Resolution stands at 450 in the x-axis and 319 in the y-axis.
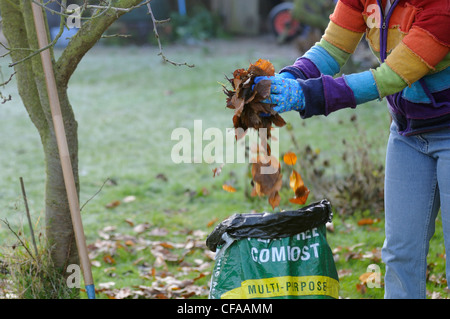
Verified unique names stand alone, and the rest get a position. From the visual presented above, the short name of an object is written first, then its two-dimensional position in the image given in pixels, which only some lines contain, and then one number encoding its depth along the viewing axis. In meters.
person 4.16
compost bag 4.43
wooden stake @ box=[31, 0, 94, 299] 4.74
